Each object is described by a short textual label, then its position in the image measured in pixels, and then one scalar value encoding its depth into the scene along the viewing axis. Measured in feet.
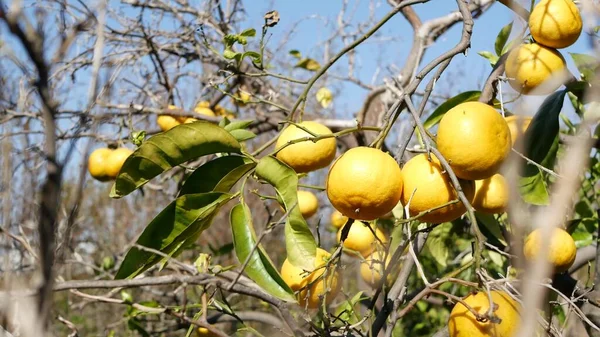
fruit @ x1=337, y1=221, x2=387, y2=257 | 3.99
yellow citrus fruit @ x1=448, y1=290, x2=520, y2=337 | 2.07
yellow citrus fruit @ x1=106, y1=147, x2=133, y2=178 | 5.42
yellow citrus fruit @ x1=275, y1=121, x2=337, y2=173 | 2.74
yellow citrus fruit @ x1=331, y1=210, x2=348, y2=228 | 6.03
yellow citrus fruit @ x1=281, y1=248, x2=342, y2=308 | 2.88
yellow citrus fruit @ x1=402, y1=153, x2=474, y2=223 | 2.23
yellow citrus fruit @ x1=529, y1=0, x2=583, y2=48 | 2.82
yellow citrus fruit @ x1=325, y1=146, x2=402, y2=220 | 2.19
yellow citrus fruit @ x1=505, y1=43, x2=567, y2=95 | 2.81
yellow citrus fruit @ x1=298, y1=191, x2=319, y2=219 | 4.64
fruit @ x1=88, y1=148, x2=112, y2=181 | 5.48
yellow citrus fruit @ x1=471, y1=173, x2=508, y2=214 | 2.77
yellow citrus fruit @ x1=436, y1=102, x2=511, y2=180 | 2.19
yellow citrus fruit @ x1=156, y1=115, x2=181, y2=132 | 5.50
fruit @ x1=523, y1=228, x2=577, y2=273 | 3.39
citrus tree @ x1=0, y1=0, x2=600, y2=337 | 1.16
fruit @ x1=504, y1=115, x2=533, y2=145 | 2.86
